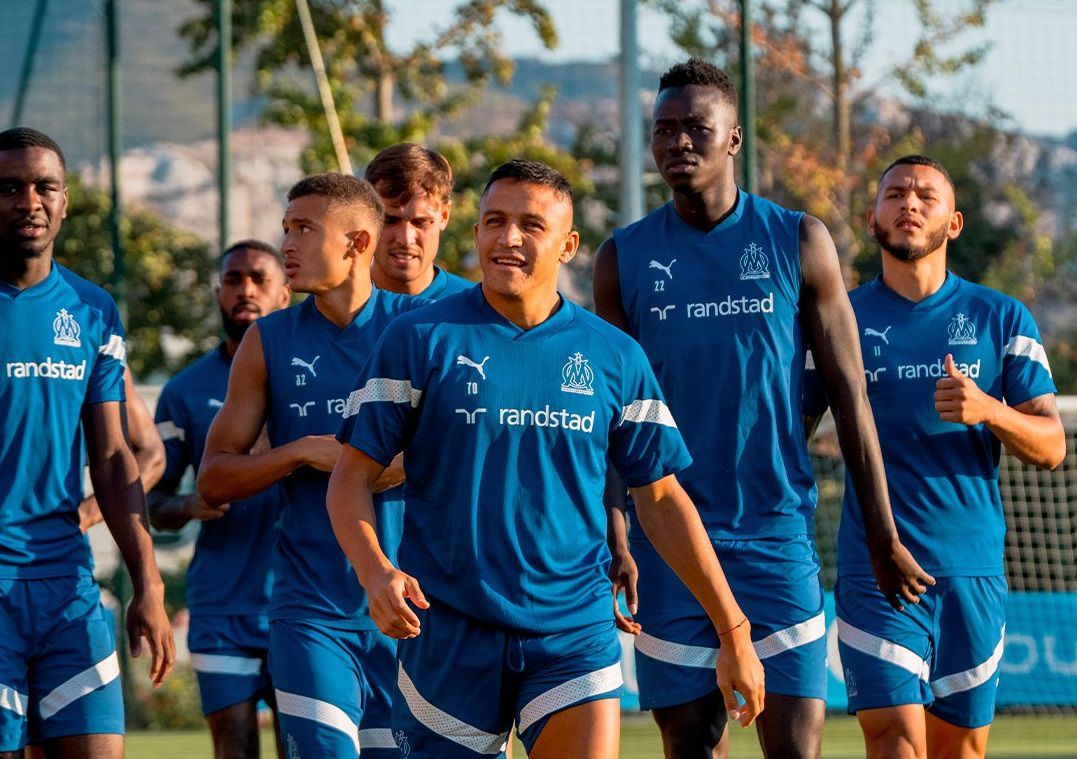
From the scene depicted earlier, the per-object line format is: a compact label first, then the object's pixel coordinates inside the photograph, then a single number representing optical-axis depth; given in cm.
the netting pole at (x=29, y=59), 2638
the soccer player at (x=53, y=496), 1029
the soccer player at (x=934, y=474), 1211
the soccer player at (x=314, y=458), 1077
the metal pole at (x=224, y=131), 2419
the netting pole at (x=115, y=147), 2437
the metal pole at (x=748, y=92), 2404
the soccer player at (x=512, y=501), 894
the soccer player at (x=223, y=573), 1366
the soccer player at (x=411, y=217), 1240
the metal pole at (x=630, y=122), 2381
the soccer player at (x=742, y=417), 1073
